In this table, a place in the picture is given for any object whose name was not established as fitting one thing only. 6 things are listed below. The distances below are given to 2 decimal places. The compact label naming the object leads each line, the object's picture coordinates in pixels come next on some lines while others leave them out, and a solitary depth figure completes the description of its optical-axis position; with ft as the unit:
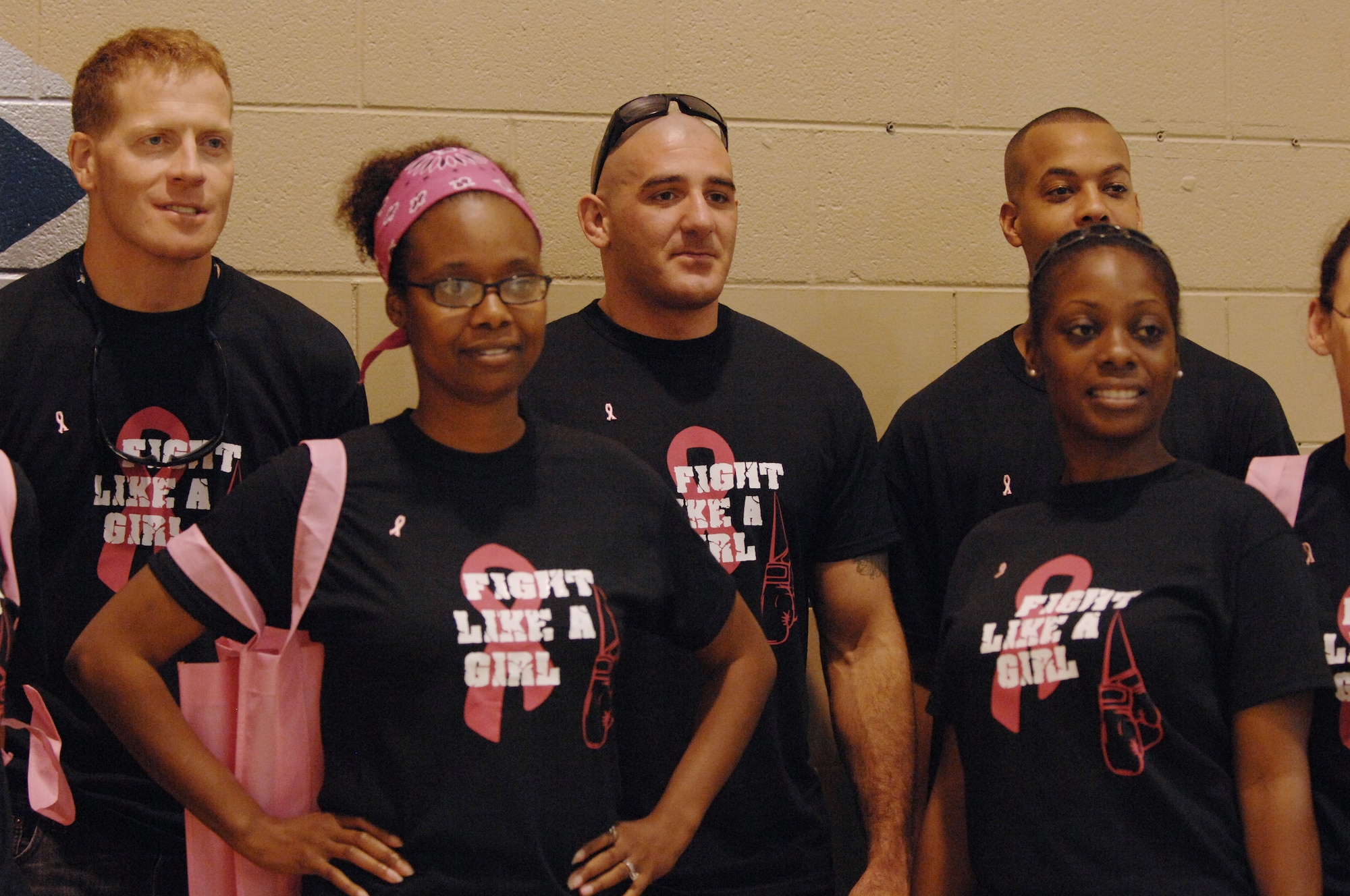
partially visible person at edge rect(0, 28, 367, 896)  12.14
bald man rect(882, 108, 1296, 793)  12.77
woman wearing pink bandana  11.49
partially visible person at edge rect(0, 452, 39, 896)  11.47
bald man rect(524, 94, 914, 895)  12.36
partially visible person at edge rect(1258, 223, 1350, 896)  11.61
